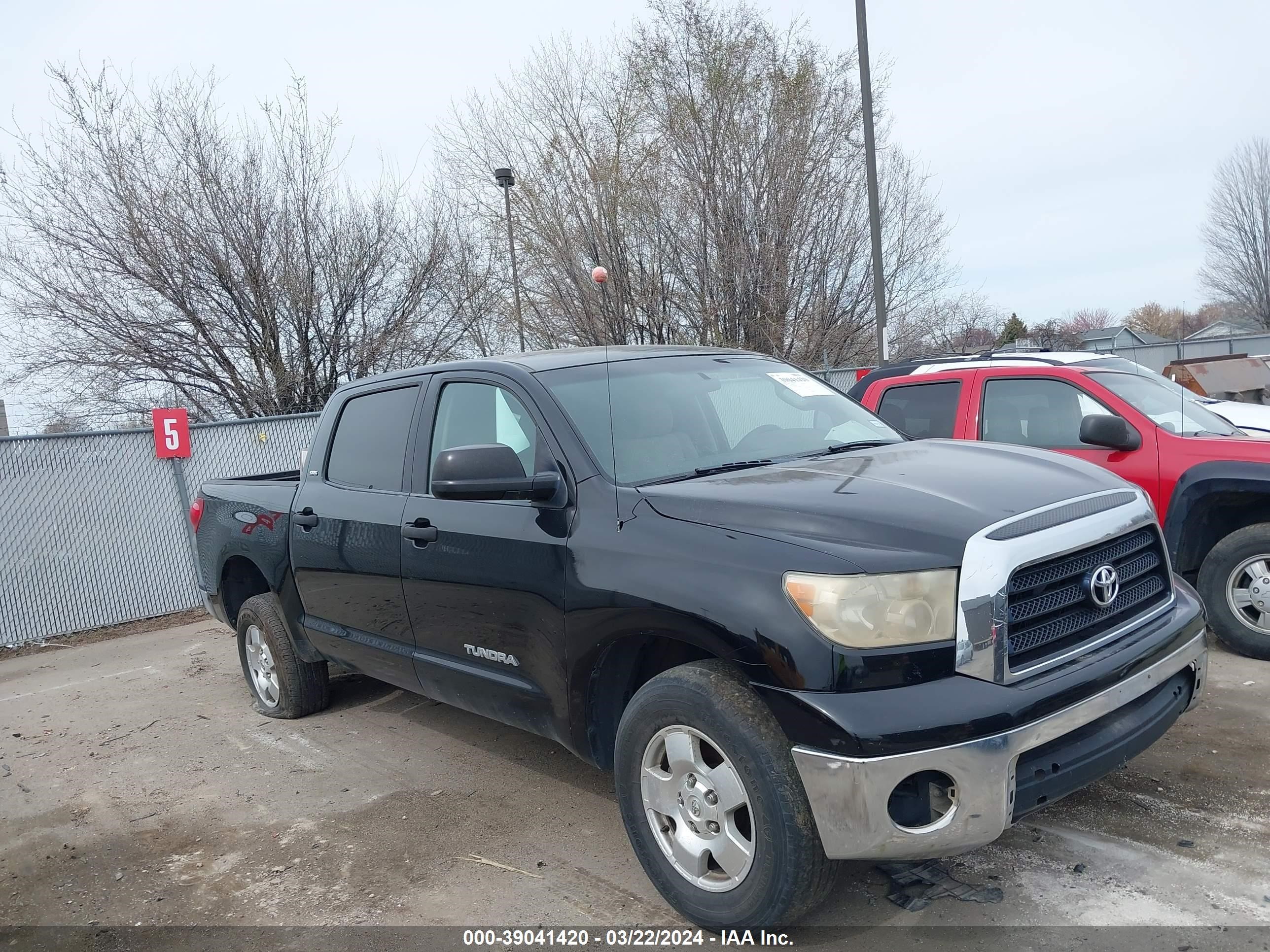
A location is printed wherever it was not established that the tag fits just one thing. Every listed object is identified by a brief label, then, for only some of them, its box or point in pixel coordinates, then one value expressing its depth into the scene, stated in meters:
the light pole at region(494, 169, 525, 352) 16.06
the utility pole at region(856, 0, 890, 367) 13.24
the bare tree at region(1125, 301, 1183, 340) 73.00
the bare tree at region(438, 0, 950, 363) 17.75
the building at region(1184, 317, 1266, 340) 44.97
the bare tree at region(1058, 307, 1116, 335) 64.62
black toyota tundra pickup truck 2.69
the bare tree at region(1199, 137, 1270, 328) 43.81
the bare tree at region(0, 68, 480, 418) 13.80
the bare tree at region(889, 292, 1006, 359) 20.64
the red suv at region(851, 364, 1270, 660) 5.45
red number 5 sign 9.82
